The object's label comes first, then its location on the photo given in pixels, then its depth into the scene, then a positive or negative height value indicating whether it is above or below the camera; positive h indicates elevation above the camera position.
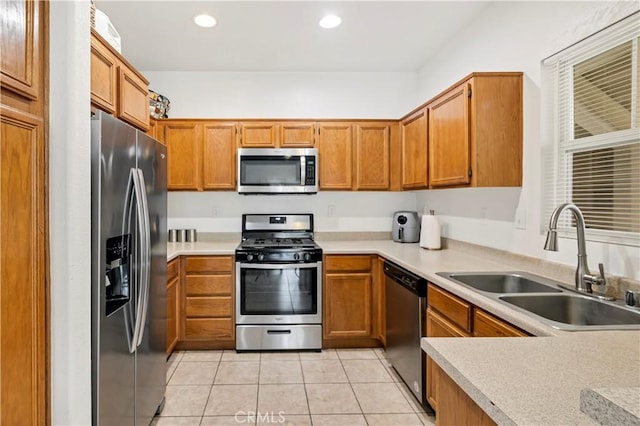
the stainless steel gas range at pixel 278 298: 3.20 -0.77
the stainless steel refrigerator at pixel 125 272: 1.44 -0.28
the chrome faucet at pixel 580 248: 1.64 -0.17
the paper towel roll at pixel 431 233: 3.21 -0.20
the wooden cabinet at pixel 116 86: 1.68 +0.66
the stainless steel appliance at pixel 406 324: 2.27 -0.80
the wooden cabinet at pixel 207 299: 3.21 -0.78
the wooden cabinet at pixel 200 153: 3.55 +0.56
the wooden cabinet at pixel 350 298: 3.27 -0.79
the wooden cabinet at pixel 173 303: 2.94 -0.77
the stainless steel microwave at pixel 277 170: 3.51 +0.39
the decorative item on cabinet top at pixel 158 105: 3.44 +1.02
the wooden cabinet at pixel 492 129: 2.23 +0.50
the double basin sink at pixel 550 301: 1.44 -0.41
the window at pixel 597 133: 1.67 +0.40
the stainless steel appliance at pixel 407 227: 3.66 -0.17
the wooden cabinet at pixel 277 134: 3.58 +0.76
